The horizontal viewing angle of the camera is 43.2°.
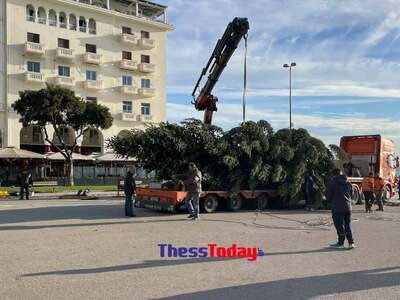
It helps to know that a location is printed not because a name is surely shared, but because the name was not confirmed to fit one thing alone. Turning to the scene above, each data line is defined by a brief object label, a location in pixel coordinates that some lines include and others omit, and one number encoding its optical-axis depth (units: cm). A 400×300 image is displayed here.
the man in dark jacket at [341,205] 1036
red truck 2264
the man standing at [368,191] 1886
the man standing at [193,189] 1547
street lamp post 4954
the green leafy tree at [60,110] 4141
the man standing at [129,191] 1652
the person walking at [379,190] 1923
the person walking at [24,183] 2603
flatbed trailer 1683
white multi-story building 5272
